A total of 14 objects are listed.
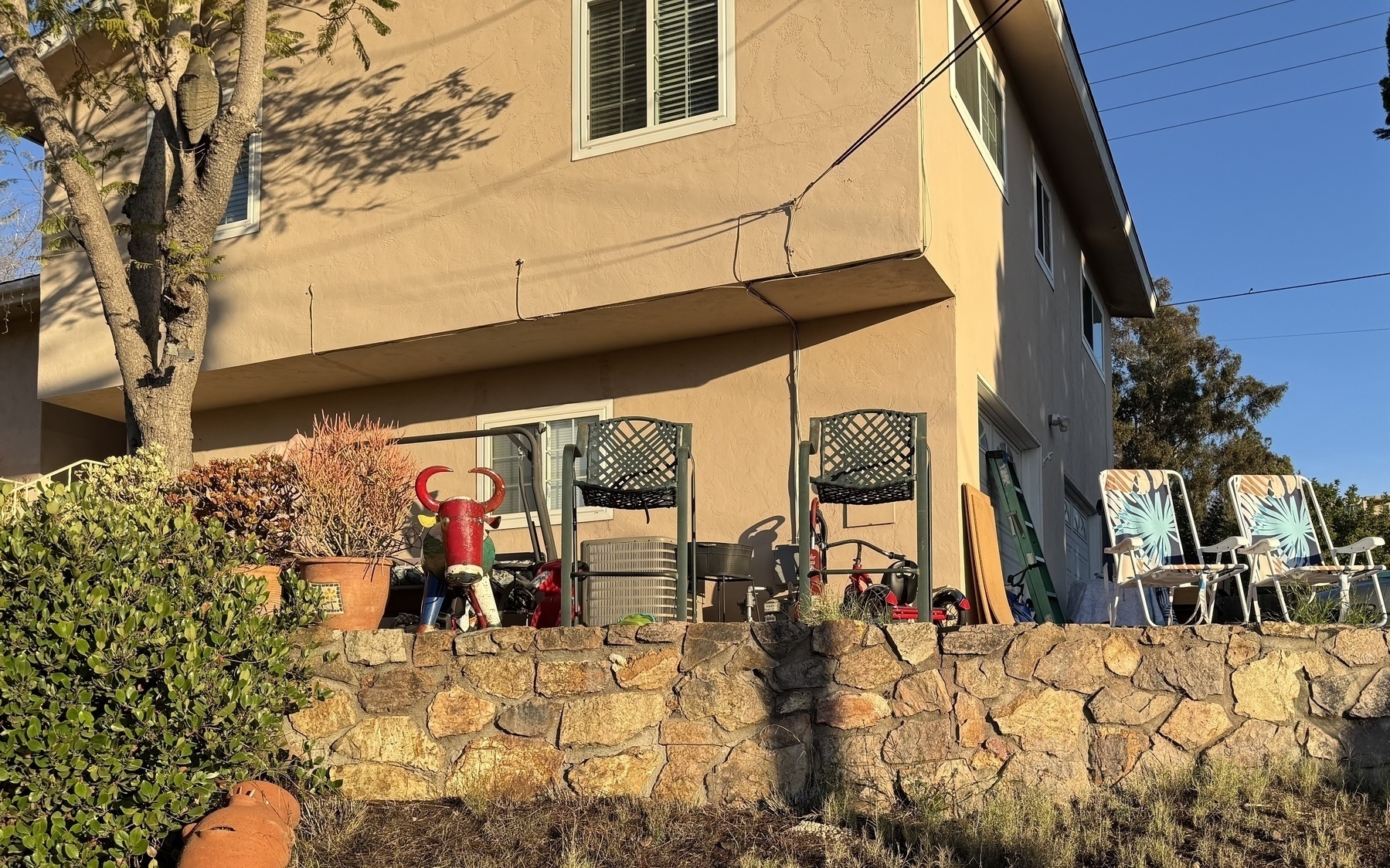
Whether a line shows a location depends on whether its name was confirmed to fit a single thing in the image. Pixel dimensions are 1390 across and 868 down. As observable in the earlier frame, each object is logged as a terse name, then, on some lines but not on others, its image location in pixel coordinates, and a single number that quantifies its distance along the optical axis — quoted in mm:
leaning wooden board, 8781
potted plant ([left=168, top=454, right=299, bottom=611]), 7875
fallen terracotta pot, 5773
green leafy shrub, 5848
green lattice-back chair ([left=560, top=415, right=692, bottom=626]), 7246
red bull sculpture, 7602
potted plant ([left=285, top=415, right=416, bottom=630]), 7477
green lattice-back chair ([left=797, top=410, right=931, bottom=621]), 6977
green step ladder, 10086
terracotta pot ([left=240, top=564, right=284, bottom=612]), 7414
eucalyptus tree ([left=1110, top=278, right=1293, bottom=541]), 26766
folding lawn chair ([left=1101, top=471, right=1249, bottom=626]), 7832
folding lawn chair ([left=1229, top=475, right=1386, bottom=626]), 8336
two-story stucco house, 8500
